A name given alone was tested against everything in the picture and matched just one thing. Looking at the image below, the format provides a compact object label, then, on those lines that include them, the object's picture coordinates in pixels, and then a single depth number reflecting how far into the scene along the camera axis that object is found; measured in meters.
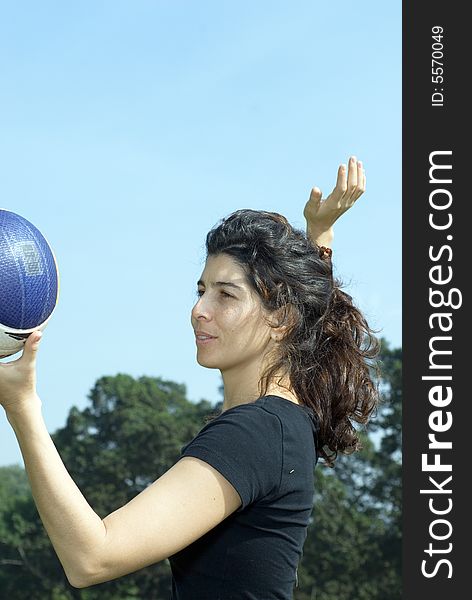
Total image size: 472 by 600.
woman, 2.97
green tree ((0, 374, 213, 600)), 43.44
